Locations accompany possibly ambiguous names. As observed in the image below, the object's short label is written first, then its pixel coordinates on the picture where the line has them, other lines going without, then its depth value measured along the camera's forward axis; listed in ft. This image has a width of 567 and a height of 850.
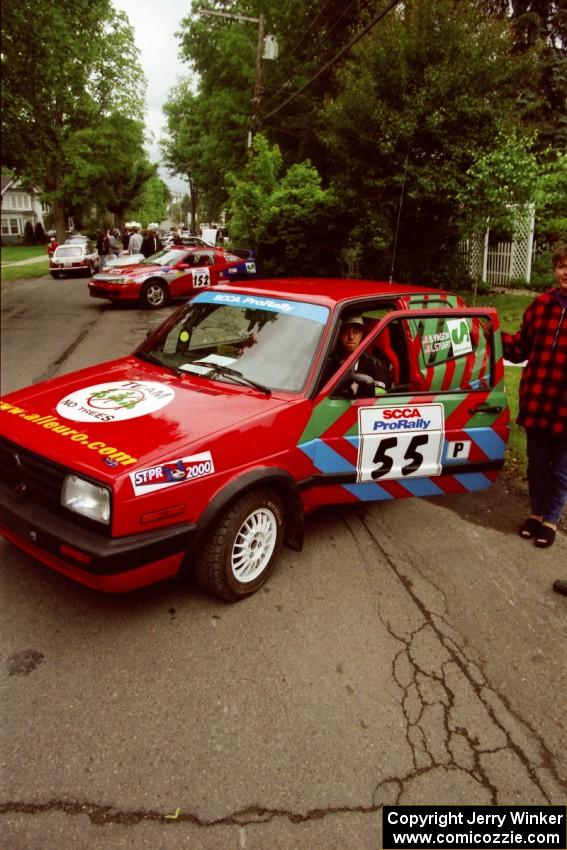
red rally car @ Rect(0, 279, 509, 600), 9.57
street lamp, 73.10
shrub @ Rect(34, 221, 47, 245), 187.83
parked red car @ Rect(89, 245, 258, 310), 47.78
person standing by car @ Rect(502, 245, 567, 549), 13.08
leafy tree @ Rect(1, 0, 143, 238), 42.88
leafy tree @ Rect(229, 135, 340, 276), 51.06
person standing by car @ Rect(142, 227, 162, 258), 64.59
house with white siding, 224.94
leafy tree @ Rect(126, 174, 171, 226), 206.59
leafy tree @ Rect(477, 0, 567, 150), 42.65
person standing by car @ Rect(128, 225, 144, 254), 72.38
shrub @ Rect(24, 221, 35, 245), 187.11
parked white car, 78.28
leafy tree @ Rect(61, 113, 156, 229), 120.37
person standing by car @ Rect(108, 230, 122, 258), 90.17
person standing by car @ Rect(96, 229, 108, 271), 90.02
